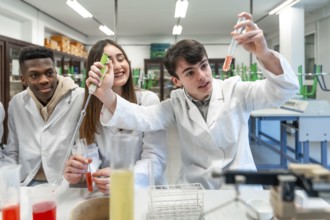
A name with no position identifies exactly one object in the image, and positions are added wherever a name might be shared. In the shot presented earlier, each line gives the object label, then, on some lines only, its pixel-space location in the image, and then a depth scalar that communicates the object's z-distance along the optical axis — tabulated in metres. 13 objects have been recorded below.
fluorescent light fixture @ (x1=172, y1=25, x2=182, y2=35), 7.16
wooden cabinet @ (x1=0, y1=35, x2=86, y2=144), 3.91
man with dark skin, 1.52
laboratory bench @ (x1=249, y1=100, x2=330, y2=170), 3.24
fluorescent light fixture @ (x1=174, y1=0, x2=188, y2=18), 4.77
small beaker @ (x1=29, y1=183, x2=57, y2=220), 0.71
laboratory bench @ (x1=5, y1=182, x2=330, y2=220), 0.83
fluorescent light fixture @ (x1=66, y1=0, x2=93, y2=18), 4.78
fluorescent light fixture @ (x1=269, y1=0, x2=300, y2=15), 4.91
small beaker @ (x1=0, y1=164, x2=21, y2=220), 0.69
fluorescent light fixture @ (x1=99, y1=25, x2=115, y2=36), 7.13
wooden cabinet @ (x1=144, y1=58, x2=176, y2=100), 7.68
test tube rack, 0.78
